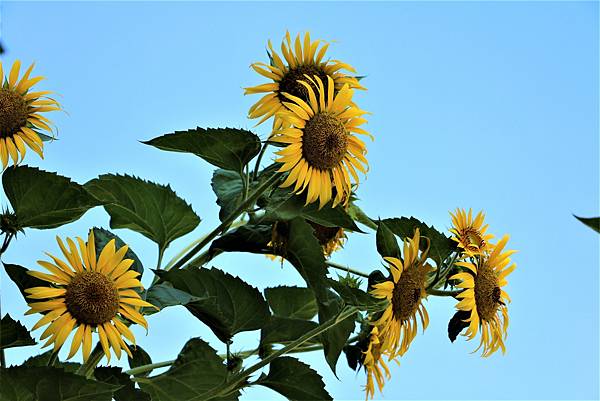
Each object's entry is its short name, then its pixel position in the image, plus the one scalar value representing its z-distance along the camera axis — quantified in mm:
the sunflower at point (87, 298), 2352
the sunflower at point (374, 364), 2700
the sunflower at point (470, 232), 2556
